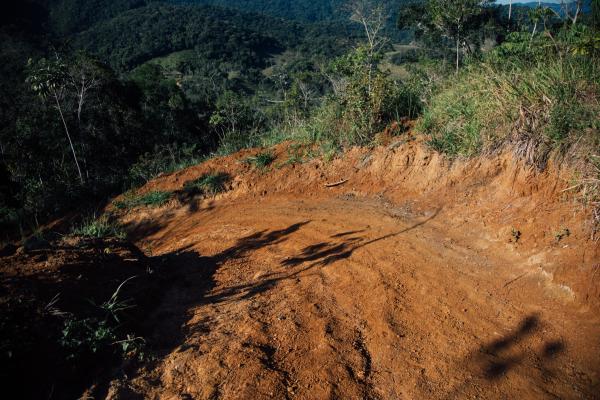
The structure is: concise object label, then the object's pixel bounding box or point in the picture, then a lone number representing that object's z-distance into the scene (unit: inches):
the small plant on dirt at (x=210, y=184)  296.5
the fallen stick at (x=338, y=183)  252.2
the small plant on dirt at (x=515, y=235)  153.7
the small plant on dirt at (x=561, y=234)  139.7
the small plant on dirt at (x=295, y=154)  284.5
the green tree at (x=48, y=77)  557.1
